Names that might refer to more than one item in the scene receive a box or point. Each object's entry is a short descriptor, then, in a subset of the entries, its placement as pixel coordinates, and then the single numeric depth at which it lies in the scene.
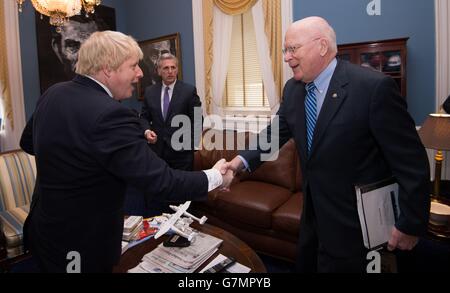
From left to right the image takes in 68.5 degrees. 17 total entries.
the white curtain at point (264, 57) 4.22
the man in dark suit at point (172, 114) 3.59
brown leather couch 2.89
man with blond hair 1.28
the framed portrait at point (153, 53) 5.23
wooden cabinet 3.09
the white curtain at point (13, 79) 4.36
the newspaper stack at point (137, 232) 2.12
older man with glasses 1.37
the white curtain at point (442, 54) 3.04
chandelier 2.79
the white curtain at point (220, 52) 4.56
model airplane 2.02
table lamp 2.35
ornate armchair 2.82
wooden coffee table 1.81
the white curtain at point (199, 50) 4.84
